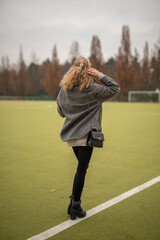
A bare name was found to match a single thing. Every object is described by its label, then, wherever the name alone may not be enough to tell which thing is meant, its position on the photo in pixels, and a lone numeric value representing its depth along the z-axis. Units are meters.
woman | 3.34
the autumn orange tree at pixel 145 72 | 57.91
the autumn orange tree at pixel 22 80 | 67.94
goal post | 44.34
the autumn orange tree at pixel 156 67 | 55.56
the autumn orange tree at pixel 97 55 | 60.28
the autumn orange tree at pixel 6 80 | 70.06
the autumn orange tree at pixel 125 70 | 55.38
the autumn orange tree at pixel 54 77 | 65.12
